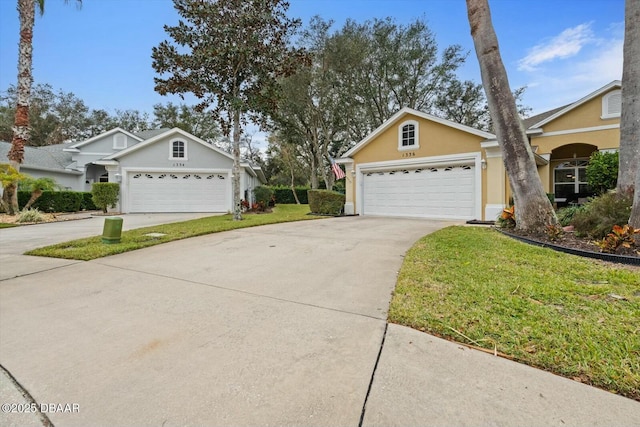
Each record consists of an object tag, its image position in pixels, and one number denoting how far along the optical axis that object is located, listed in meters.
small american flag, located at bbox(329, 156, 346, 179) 14.07
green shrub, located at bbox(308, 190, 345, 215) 13.59
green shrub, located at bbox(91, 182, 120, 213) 14.56
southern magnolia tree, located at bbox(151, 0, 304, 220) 10.45
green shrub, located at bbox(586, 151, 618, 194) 9.45
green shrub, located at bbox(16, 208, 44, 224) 10.80
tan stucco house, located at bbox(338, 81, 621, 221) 10.75
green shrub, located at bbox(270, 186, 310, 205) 25.83
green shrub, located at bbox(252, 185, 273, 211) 18.27
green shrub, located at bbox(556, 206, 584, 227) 6.66
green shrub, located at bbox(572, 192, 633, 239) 5.22
